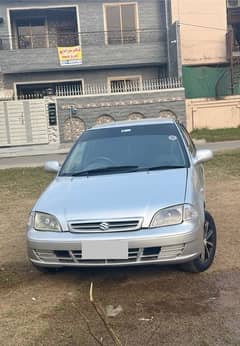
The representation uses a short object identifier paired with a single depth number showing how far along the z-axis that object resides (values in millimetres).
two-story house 22719
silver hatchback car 3799
